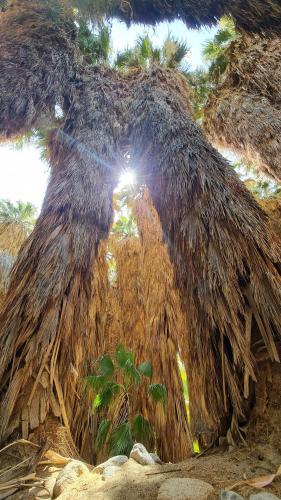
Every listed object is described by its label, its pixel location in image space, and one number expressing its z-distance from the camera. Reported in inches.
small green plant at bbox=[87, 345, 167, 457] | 128.0
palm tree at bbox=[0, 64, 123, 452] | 108.9
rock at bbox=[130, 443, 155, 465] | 89.1
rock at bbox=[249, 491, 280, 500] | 57.4
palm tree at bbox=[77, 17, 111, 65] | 294.8
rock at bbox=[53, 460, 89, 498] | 76.2
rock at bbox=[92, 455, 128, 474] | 85.1
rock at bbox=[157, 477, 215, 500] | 60.1
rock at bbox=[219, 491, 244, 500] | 57.2
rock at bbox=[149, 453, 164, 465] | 99.7
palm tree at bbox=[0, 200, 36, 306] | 327.9
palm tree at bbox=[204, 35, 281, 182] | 244.8
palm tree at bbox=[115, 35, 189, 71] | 307.6
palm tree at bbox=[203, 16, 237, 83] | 325.7
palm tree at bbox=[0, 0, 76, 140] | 208.2
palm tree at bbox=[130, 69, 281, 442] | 96.2
